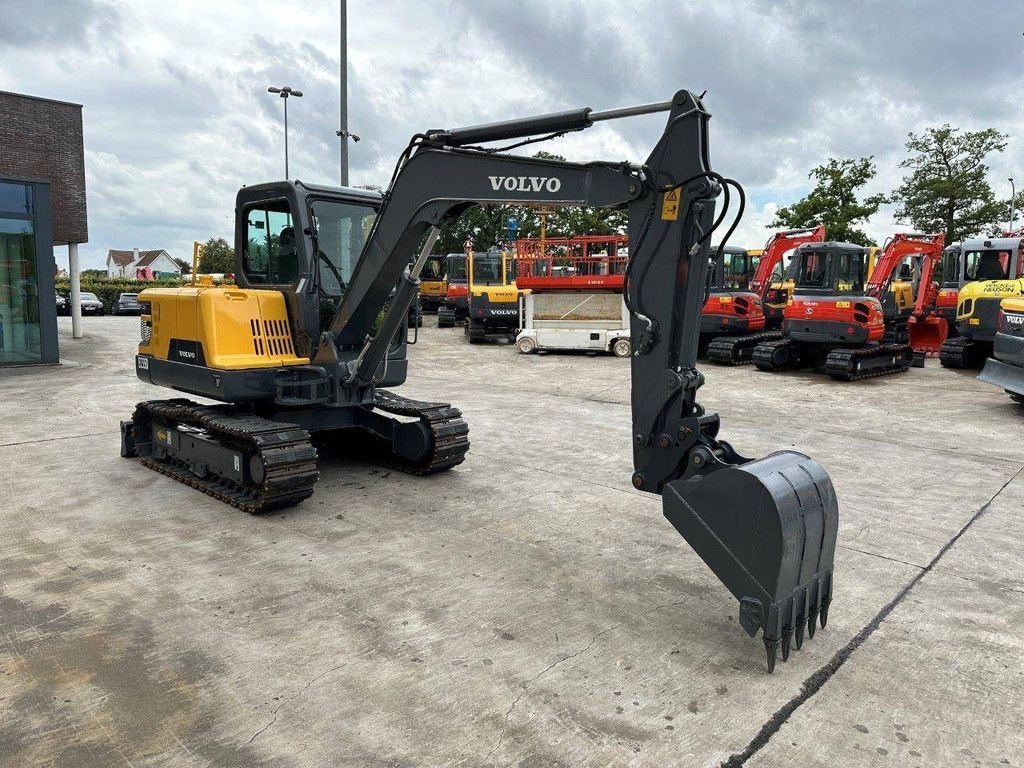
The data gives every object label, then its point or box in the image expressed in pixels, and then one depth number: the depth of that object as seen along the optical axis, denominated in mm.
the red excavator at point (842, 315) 14500
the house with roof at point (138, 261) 108625
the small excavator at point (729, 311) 17156
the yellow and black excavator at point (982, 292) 14633
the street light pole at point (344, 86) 13758
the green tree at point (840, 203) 34406
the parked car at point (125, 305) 36312
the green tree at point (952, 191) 36062
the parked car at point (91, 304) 37031
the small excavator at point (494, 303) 20750
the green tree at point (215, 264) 43250
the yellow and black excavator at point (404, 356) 3742
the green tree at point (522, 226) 34556
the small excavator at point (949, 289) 17469
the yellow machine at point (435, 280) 31250
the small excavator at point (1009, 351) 10547
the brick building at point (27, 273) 14820
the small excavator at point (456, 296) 26703
